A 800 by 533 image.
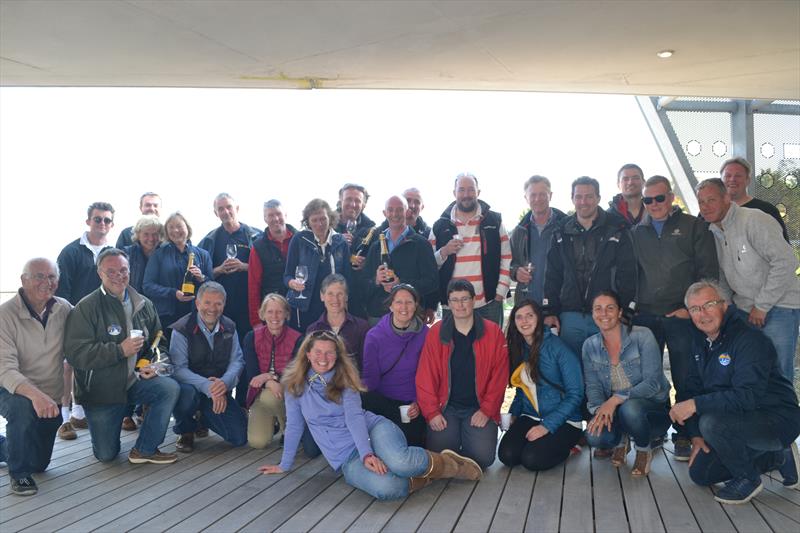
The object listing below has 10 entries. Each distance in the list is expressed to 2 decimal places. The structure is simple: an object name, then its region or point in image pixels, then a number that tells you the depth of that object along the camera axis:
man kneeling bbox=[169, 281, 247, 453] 4.97
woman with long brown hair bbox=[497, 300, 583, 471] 4.33
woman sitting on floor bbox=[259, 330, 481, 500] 3.83
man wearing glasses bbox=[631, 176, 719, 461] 4.48
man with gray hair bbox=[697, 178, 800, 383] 4.20
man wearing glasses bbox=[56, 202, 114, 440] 5.50
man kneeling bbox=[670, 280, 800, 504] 3.71
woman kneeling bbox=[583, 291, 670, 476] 4.29
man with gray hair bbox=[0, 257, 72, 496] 4.18
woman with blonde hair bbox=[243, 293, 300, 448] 5.00
